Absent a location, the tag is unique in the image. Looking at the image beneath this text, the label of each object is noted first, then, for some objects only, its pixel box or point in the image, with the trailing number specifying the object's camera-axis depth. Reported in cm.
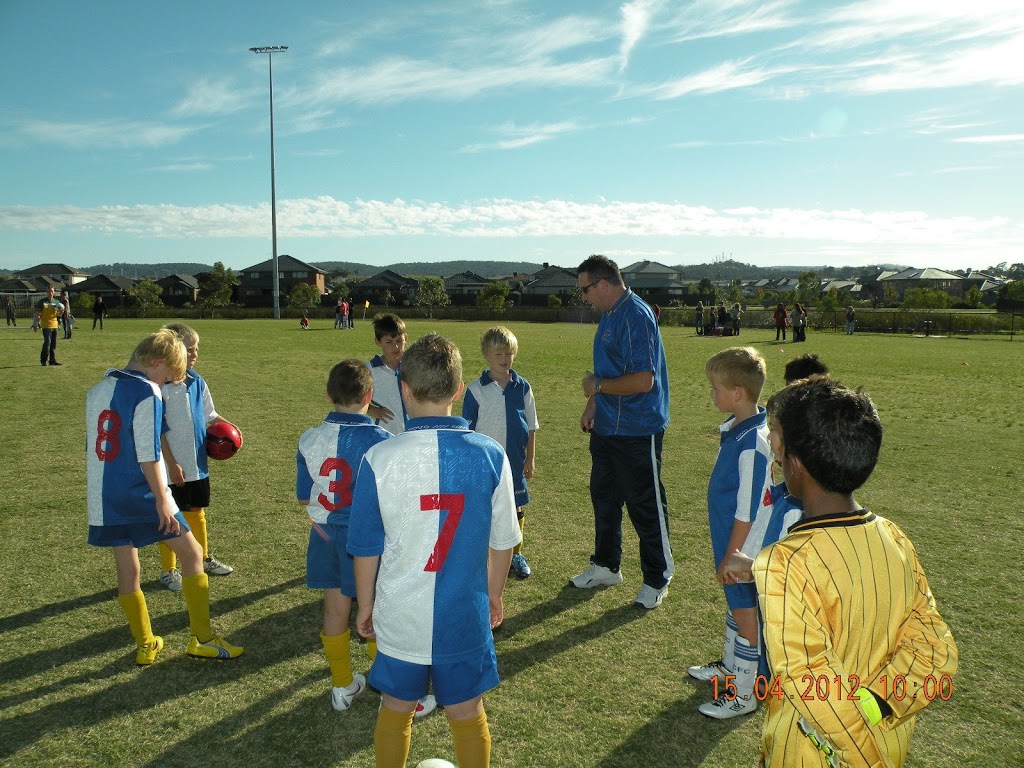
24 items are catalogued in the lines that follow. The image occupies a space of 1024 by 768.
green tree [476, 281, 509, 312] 8294
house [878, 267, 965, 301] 14425
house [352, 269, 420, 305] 11869
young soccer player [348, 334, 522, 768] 255
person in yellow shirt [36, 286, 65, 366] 1867
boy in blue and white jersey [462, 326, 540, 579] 522
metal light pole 5853
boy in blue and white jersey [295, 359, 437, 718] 366
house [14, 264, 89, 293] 14162
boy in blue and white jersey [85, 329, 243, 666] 385
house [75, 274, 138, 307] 10633
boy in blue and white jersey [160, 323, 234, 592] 497
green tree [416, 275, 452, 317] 10106
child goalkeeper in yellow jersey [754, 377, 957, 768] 179
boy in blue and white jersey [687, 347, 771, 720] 358
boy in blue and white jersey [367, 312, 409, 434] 534
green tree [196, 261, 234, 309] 9000
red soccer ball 529
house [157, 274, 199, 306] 11662
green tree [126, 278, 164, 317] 8804
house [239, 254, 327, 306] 11700
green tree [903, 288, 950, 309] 7812
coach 486
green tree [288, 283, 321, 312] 8094
